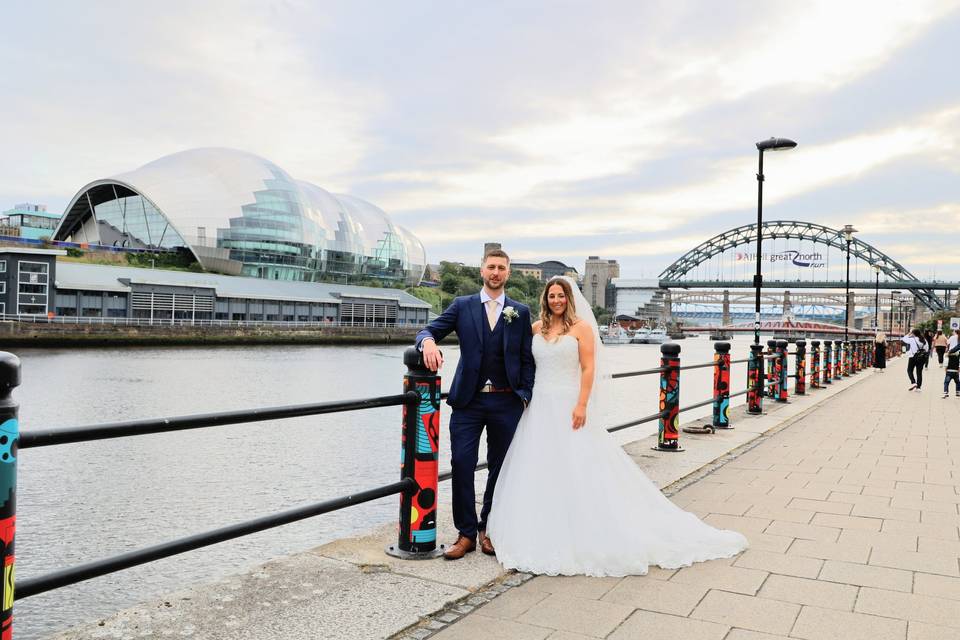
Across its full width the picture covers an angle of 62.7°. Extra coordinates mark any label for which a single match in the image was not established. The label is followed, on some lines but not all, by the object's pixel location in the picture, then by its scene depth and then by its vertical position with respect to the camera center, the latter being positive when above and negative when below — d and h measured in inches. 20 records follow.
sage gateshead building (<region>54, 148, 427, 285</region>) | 3346.5 +427.7
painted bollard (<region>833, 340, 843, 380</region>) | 954.1 -36.5
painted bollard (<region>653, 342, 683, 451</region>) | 346.6 -33.2
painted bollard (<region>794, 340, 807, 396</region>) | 693.3 -42.0
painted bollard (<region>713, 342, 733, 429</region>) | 431.8 -34.3
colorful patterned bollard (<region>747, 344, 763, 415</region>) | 515.8 -39.6
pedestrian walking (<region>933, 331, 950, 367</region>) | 1106.5 -12.9
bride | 179.0 -40.7
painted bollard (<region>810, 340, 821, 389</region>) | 787.0 -41.0
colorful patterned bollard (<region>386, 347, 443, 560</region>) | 178.4 -32.5
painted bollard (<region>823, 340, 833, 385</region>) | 857.5 -33.8
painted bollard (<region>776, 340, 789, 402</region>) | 600.5 -39.0
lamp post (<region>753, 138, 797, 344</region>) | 671.1 +156.6
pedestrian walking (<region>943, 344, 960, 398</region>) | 731.4 -31.5
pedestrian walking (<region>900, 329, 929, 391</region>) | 807.7 -23.4
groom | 182.7 -12.8
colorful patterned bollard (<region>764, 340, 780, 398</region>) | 582.6 -38.0
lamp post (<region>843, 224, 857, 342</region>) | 1411.2 +178.1
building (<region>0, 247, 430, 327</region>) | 2094.0 +54.5
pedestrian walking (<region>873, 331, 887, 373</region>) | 1262.3 -33.7
